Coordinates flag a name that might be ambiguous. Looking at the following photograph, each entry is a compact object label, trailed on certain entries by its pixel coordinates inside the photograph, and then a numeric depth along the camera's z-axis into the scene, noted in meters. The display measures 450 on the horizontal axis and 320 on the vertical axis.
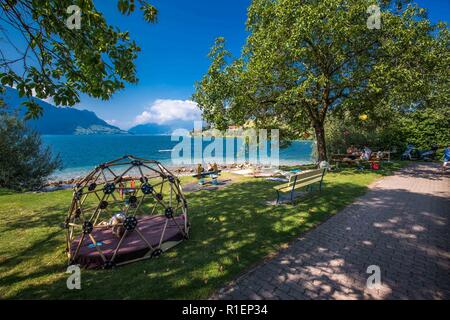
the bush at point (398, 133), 20.29
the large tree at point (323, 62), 12.11
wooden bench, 8.20
